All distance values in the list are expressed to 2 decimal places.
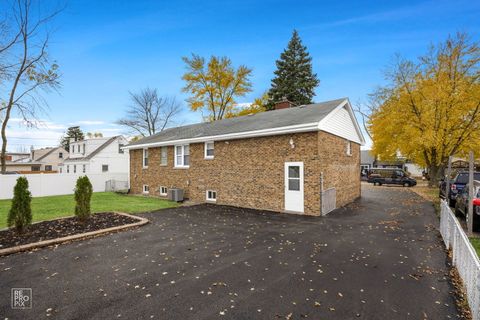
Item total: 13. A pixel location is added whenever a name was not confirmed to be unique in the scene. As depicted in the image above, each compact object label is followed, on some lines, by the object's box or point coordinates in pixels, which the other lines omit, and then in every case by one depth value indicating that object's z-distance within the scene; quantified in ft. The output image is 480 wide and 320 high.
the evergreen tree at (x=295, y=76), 127.85
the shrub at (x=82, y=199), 29.86
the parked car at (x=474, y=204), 26.96
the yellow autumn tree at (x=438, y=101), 67.92
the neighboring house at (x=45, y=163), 150.82
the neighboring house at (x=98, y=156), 104.95
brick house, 36.94
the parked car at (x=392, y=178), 89.81
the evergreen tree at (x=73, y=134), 219.61
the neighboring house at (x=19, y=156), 220.37
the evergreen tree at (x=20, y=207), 24.64
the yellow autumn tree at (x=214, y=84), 111.75
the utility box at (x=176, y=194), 50.55
